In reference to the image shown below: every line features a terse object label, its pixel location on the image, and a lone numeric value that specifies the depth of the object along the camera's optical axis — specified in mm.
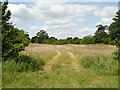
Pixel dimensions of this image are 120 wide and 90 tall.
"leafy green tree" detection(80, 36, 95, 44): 46038
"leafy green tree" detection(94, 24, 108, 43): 44481
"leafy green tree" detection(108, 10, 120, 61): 33297
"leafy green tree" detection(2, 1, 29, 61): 7902
